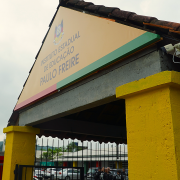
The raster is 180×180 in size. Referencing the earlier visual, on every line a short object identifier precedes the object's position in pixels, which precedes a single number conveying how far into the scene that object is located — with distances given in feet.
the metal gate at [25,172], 18.89
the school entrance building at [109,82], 8.92
